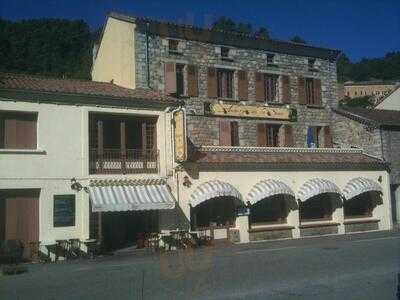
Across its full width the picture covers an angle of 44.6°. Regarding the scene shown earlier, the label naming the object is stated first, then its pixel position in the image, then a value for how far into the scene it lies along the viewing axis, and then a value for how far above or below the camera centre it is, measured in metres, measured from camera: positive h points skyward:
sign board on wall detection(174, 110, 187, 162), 22.17 +3.33
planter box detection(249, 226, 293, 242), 24.86 -1.35
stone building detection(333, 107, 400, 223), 30.80 +4.45
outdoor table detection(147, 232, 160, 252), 21.62 -1.40
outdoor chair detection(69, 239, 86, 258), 19.94 -1.48
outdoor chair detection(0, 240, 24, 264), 18.16 -1.36
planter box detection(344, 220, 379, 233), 28.17 -1.22
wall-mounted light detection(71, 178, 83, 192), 20.39 +1.14
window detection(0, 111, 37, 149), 19.48 +3.38
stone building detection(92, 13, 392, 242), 24.44 +4.53
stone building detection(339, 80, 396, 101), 109.06 +26.29
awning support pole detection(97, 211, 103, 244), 21.20 -0.73
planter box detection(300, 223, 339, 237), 26.64 -1.30
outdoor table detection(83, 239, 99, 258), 19.88 -1.39
